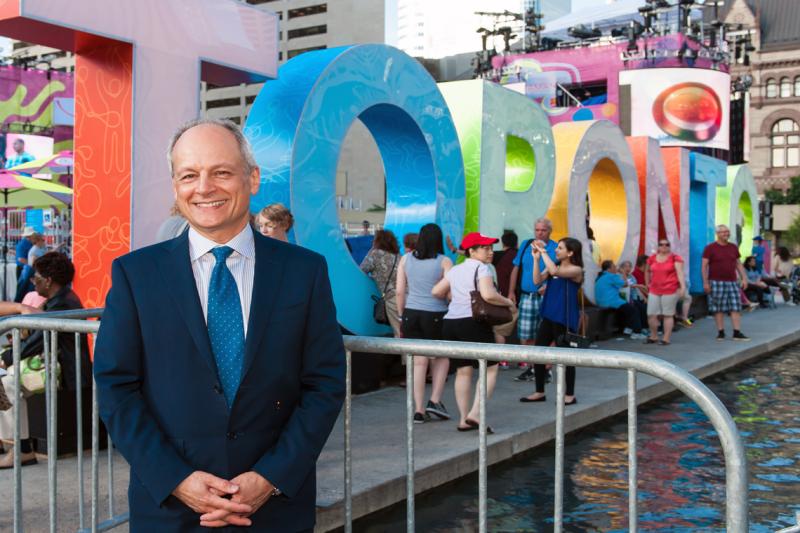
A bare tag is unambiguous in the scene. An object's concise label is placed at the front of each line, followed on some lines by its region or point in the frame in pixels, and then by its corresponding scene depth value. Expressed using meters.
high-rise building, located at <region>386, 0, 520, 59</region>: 165.75
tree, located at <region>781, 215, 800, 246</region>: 56.38
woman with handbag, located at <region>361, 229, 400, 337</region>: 9.11
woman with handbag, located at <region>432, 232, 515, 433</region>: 7.07
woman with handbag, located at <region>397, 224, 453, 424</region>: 7.49
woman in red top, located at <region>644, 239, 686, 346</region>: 13.18
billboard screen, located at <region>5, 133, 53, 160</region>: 36.78
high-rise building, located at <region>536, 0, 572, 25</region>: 161.38
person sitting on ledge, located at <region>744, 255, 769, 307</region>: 21.41
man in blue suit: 2.38
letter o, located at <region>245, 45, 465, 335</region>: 8.34
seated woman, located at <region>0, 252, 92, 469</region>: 5.80
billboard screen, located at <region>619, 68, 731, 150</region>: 45.00
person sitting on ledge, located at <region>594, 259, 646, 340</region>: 14.04
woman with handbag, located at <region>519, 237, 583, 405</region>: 8.43
